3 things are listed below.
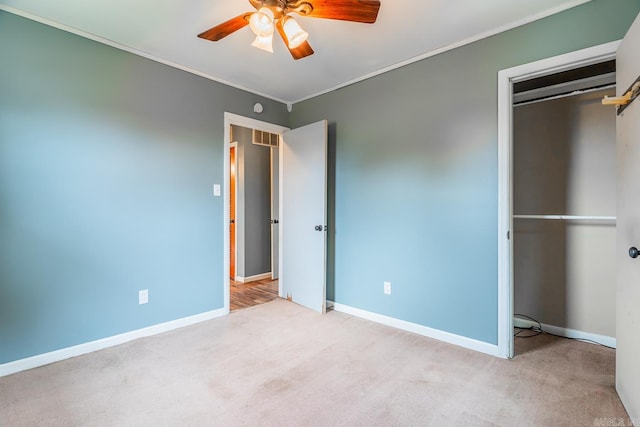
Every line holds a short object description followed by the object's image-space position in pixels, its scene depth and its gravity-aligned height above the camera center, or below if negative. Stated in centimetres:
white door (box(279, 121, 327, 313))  331 -4
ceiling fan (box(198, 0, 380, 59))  165 +111
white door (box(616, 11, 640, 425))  152 -11
